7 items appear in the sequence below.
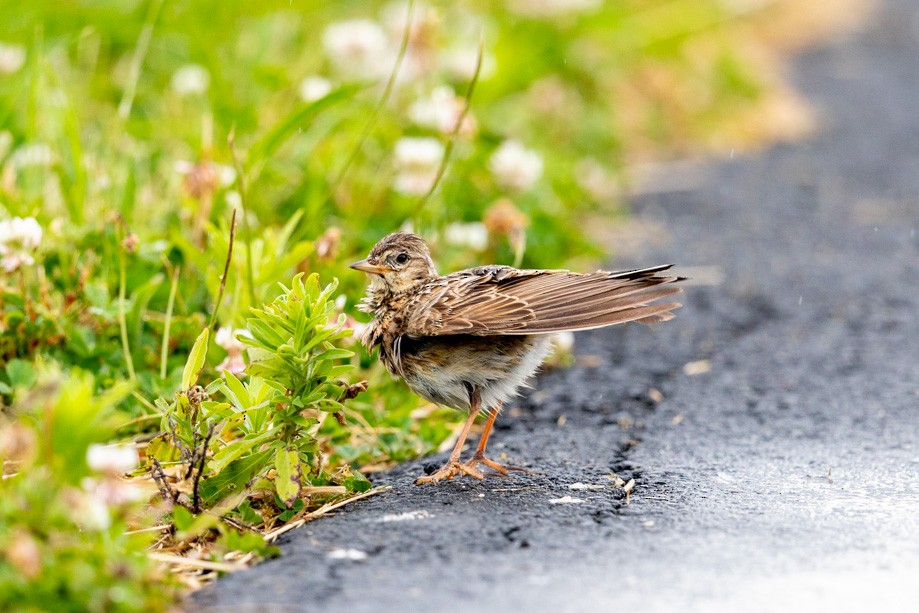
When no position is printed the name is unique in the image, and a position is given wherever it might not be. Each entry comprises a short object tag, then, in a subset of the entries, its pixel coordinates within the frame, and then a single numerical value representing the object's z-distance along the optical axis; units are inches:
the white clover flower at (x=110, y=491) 213.0
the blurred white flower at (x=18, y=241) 332.2
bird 305.0
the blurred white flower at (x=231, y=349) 330.3
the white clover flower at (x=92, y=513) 205.5
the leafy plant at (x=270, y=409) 275.1
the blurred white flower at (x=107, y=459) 210.5
